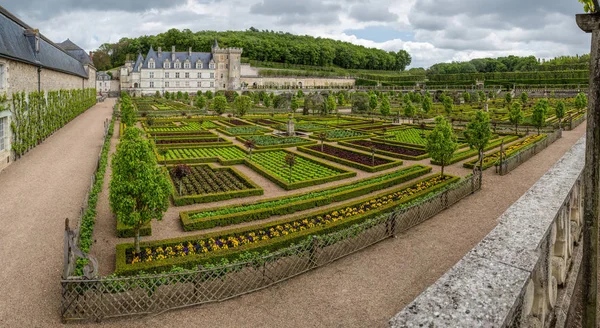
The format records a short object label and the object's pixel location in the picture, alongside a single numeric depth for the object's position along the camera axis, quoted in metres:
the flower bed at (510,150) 23.25
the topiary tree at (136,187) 10.94
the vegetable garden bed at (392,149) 25.27
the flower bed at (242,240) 10.57
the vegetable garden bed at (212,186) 16.48
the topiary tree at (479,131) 21.86
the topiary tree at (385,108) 49.81
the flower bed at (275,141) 28.61
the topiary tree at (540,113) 32.94
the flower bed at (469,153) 25.02
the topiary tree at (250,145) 24.48
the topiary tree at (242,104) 48.78
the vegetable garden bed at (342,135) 32.84
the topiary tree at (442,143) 19.69
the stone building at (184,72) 91.25
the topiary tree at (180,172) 16.27
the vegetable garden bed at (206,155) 23.10
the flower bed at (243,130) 35.12
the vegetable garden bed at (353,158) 22.45
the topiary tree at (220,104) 49.76
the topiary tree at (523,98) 61.98
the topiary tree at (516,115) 35.12
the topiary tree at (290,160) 19.15
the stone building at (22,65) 20.58
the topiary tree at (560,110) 38.03
